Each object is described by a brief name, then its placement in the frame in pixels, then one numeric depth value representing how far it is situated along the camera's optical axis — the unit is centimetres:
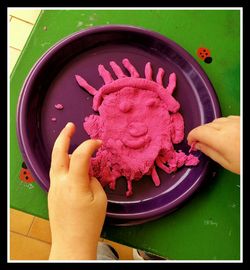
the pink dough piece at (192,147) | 69
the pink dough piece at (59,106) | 71
